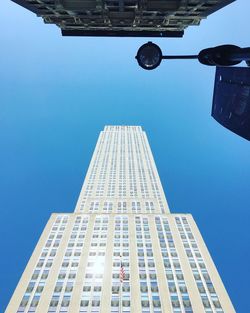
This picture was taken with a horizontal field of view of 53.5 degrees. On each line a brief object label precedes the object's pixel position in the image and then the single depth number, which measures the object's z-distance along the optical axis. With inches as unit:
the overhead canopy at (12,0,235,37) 1075.1
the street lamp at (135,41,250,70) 282.2
